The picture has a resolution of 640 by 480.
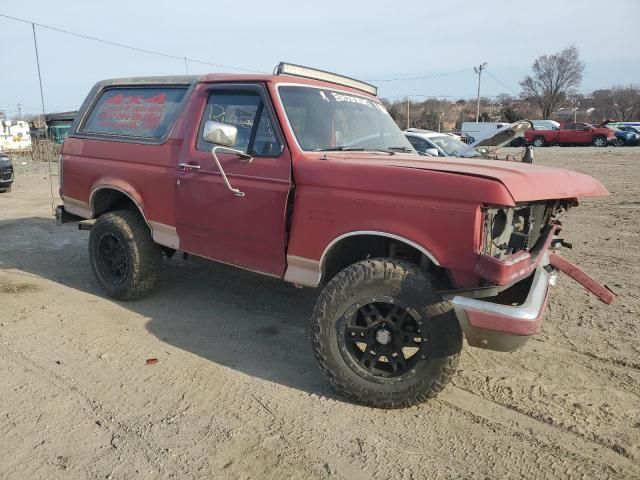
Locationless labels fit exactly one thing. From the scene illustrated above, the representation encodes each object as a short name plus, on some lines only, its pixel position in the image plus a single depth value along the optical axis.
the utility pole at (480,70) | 57.88
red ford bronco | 2.90
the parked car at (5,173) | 12.24
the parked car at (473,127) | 32.83
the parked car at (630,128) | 35.50
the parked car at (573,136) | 33.78
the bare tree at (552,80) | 71.19
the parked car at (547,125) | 37.33
